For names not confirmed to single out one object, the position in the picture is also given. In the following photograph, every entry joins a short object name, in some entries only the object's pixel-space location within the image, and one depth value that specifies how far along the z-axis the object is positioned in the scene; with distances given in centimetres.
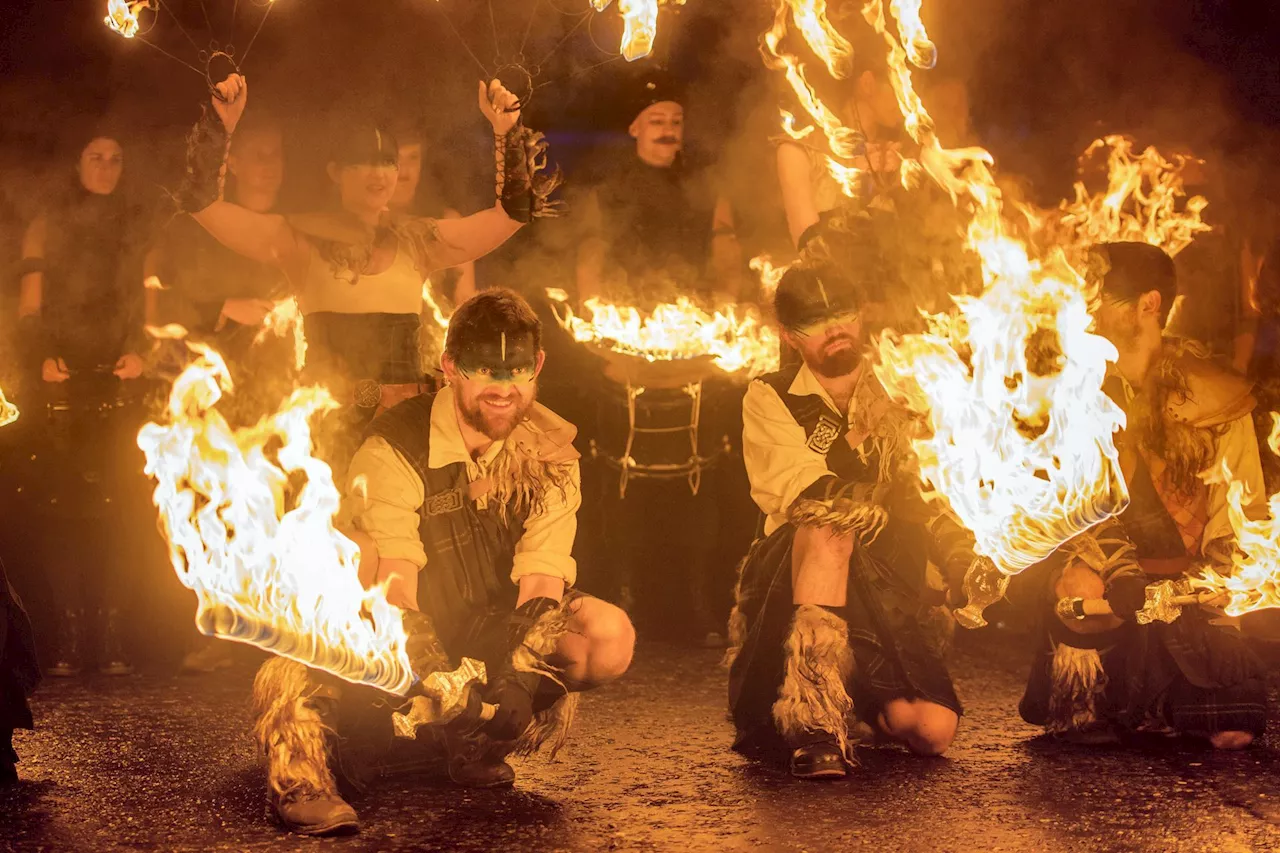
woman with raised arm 648
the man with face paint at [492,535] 525
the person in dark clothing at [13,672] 539
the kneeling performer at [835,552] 558
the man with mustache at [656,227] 763
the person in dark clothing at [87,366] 734
